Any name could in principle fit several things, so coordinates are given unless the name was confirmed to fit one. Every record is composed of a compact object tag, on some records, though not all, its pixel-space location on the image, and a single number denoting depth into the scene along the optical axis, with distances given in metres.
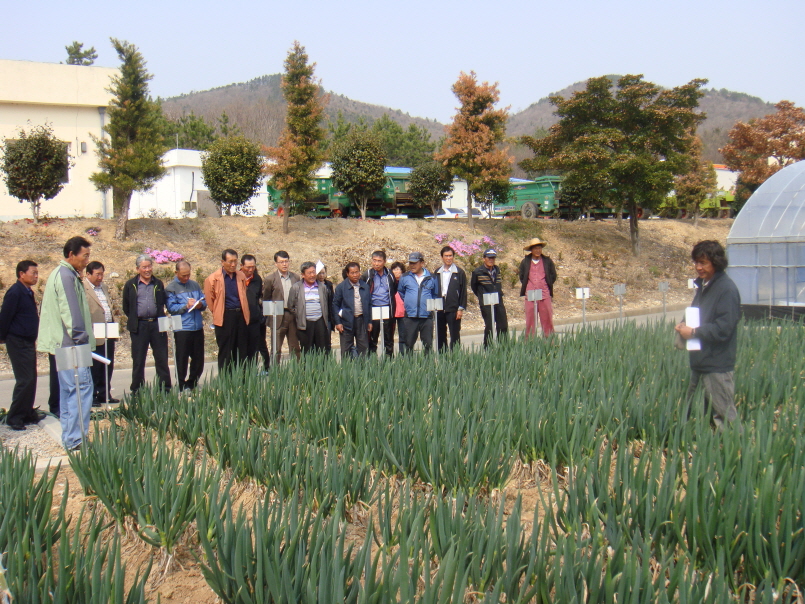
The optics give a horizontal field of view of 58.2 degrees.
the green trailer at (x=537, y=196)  25.28
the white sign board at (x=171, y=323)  6.41
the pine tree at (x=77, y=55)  45.19
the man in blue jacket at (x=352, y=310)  8.72
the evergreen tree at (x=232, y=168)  17.25
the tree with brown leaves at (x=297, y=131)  16.31
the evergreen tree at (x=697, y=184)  25.78
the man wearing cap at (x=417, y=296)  9.05
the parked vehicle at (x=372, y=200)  21.81
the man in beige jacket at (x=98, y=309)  7.34
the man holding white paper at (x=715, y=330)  4.71
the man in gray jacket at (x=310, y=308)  8.38
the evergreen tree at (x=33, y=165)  14.58
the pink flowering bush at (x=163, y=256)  14.30
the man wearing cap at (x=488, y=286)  9.78
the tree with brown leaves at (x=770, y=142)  26.09
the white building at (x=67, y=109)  21.70
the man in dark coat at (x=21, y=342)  6.16
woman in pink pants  9.81
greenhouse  12.73
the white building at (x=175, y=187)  28.33
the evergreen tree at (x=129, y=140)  14.26
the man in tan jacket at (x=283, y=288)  8.45
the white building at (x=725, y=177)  43.81
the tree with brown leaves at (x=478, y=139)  18.97
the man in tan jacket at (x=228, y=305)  7.75
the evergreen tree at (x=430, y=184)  21.08
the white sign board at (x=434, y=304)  8.62
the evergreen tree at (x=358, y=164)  19.05
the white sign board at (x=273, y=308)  7.71
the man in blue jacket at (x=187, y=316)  7.58
